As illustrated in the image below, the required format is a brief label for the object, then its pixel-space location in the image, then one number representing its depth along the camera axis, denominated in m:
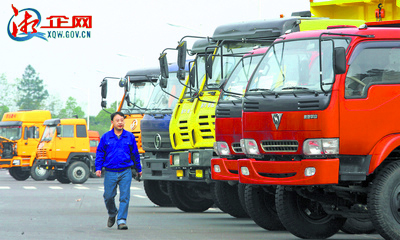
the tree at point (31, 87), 166.00
